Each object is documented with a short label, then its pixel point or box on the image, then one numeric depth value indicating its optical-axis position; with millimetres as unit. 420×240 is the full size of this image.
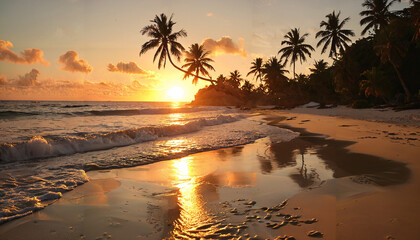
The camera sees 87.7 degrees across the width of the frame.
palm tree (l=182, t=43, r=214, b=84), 40322
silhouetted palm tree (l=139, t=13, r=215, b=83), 29641
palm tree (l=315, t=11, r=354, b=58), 32469
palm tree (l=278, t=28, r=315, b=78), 40500
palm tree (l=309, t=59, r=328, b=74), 42728
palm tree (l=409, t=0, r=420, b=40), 15586
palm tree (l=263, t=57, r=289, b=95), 46812
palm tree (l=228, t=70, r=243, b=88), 64425
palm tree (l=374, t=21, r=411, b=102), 20609
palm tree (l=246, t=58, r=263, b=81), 55812
